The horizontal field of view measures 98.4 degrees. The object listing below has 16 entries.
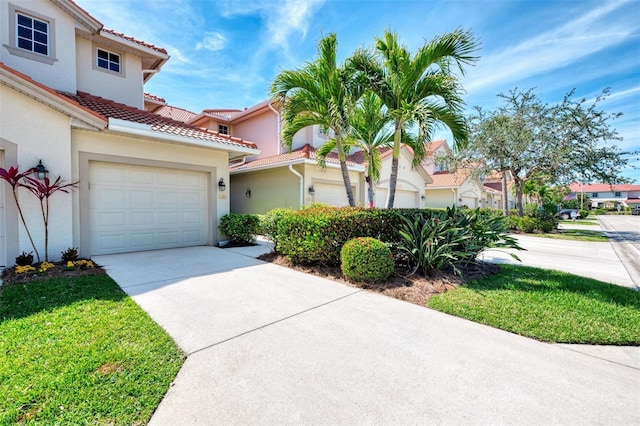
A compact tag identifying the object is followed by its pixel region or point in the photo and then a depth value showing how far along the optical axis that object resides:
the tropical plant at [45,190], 6.06
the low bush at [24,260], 5.85
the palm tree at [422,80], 6.23
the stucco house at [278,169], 12.23
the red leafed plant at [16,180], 5.67
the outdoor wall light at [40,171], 6.15
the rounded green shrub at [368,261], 5.35
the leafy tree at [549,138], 14.06
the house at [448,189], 22.93
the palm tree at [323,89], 7.07
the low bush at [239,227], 9.49
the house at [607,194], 63.75
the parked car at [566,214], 32.91
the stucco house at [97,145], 6.12
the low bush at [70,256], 6.43
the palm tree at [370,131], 8.65
